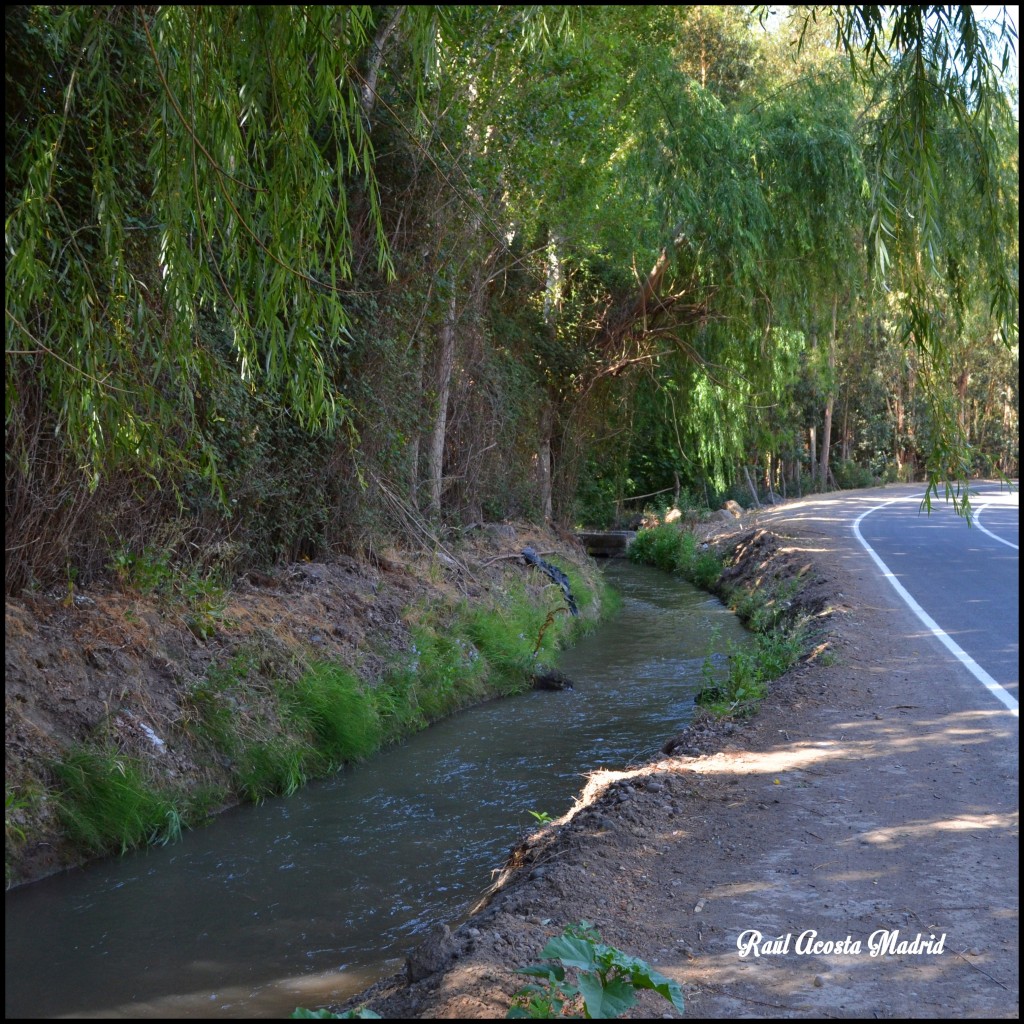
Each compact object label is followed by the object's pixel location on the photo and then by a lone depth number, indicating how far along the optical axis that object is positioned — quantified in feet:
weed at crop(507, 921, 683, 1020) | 11.42
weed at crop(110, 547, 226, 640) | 28.19
